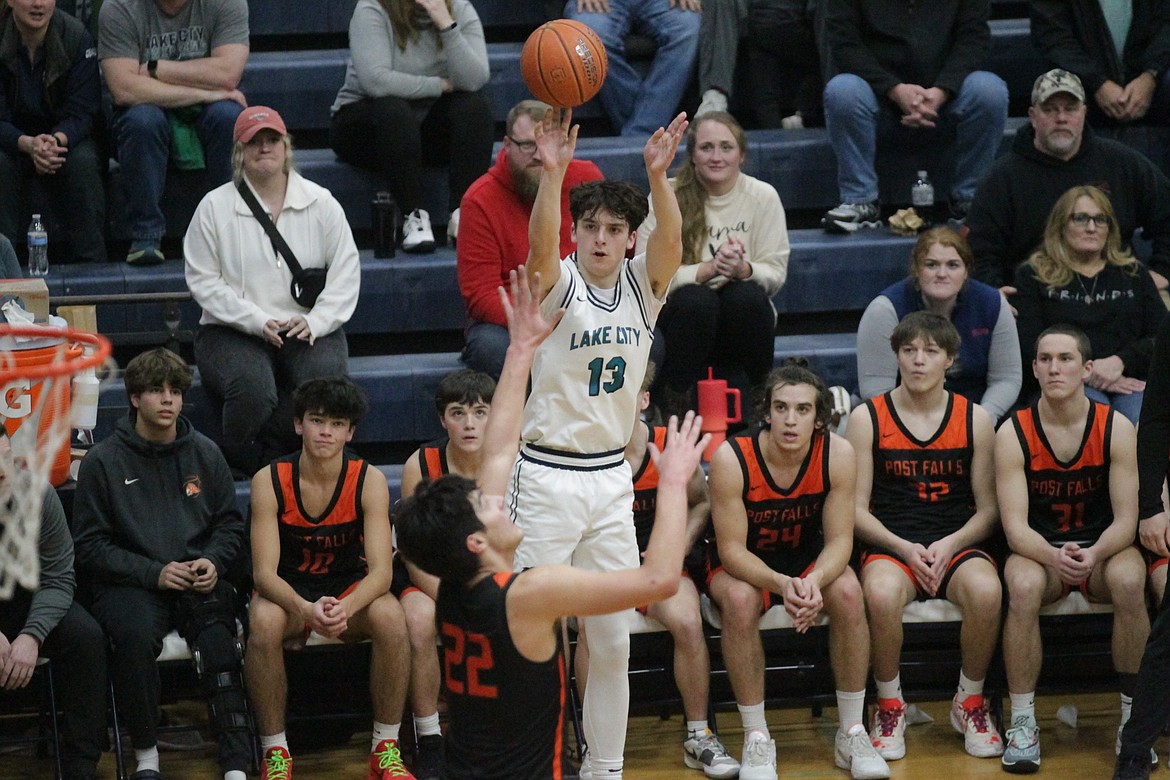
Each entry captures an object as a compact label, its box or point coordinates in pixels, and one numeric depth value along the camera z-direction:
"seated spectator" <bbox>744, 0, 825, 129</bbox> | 17.64
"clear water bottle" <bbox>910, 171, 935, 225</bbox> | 17.14
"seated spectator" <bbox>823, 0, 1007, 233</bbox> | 16.72
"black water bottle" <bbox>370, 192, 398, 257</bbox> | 16.06
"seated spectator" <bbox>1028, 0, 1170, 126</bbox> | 17.16
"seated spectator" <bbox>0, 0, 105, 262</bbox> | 15.48
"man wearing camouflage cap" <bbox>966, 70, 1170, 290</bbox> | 15.71
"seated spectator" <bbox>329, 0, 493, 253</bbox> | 15.85
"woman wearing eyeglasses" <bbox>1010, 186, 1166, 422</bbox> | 14.73
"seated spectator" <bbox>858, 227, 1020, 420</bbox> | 14.31
